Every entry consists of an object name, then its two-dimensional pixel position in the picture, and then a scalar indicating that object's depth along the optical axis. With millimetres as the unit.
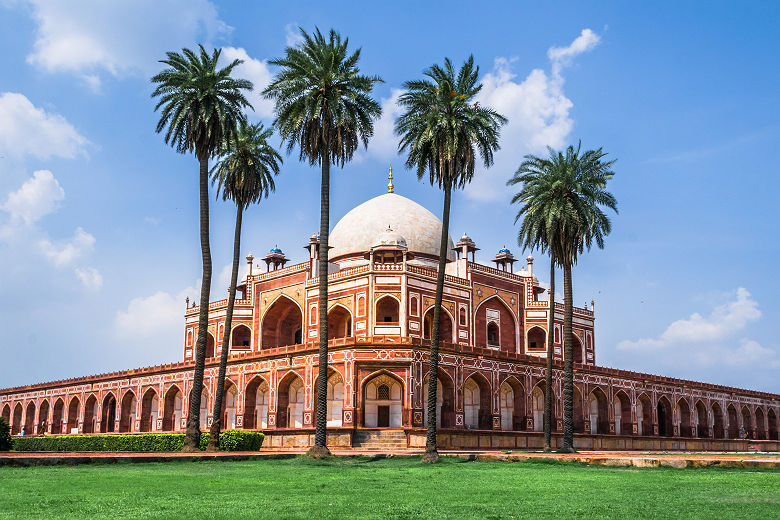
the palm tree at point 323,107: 29250
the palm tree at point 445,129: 29469
